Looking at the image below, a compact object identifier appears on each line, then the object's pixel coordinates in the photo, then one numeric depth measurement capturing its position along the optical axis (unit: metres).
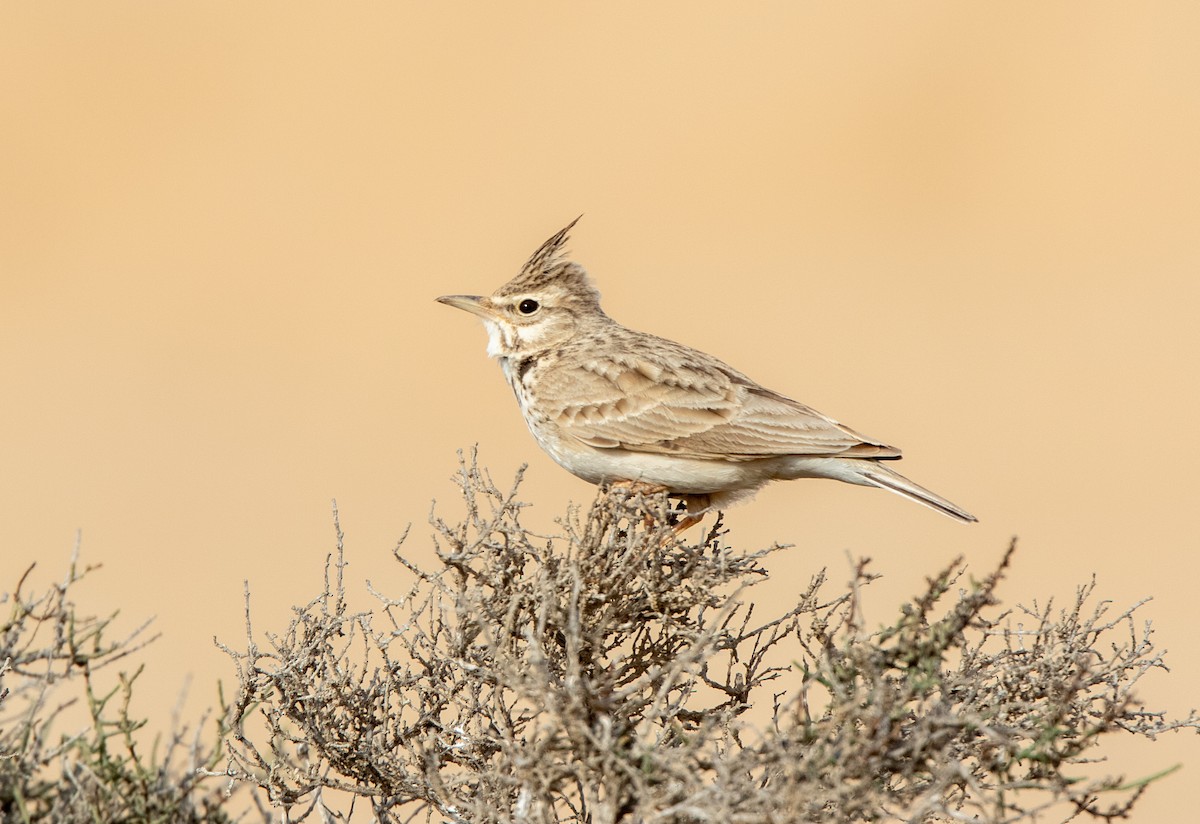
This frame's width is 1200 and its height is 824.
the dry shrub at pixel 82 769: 6.68
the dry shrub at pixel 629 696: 6.16
